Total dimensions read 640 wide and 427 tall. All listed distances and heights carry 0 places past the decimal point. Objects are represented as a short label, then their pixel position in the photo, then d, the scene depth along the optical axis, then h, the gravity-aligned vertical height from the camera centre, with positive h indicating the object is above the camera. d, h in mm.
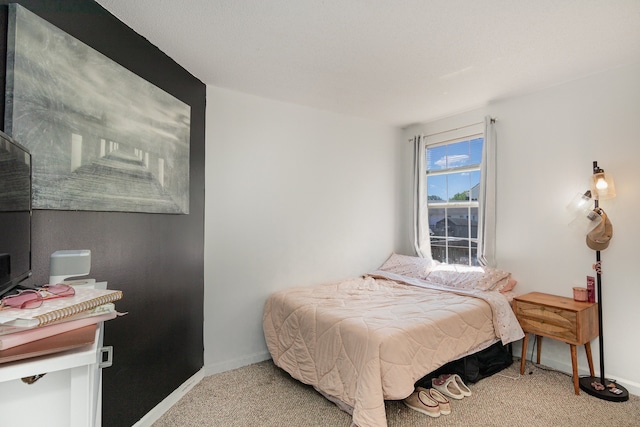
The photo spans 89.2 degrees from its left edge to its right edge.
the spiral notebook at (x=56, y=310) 762 -240
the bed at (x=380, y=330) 1904 -780
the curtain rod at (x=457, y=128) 3275 +1019
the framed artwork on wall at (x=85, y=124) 1402 +482
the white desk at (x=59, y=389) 774 -446
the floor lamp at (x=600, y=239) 2398 -149
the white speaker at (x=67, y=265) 1290 -197
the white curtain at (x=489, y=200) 3246 +195
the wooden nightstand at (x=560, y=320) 2381 -772
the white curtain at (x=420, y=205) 3908 +162
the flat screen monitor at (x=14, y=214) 913 +6
